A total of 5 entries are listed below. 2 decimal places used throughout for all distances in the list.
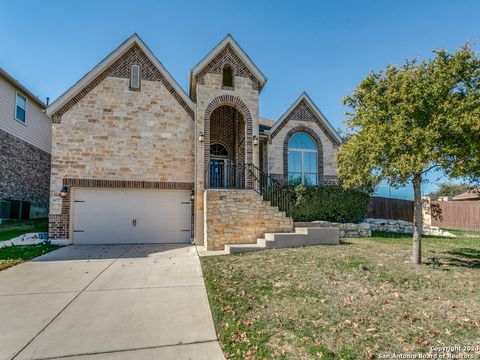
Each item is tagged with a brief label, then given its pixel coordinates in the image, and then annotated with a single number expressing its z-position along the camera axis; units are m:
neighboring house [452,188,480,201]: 24.91
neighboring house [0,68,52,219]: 12.75
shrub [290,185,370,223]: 12.02
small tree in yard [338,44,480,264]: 5.58
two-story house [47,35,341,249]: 10.59
